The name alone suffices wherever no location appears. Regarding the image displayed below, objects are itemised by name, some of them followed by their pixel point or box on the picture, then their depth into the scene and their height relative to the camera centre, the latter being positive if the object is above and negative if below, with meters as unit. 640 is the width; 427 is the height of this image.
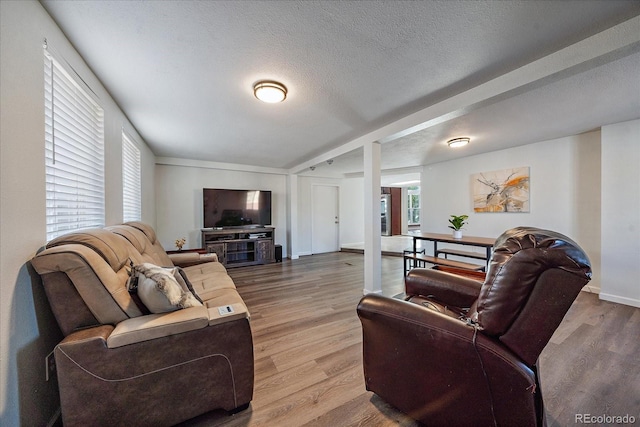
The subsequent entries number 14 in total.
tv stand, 4.71 -0.66
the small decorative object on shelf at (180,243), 4.31 -0.55
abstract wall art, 3.85 +0.41
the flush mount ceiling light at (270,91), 1.97 +1.08
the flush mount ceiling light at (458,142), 3.43 +1.09
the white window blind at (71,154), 1.35 +0.42
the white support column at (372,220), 3.16 -0.09
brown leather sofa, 1.05 -0.67
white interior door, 6.50 -0.19
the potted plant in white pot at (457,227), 3.52 -0.22
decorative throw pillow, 1.25 -0.44
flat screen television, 4.86 +0.15
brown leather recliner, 0.91 -0.59
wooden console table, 3.09 -0.66
